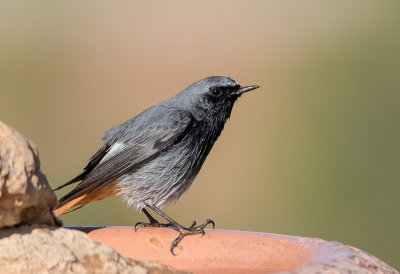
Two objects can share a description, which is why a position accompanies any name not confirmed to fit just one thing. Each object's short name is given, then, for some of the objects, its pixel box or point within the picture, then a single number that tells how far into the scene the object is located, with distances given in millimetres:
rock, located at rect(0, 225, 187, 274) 5723
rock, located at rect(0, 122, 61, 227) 5660
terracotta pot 7094
